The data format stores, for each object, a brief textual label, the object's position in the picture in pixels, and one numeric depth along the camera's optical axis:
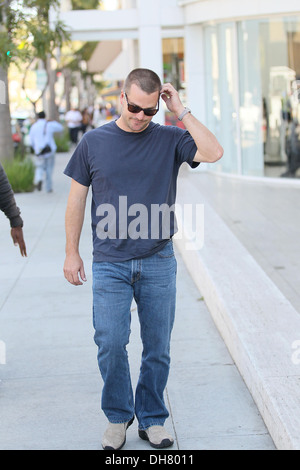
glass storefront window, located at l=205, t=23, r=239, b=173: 16.67
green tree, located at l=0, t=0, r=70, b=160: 11.11
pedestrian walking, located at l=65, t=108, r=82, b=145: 32.34
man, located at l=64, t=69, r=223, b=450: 3.82
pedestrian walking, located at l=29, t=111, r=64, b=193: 15.98
